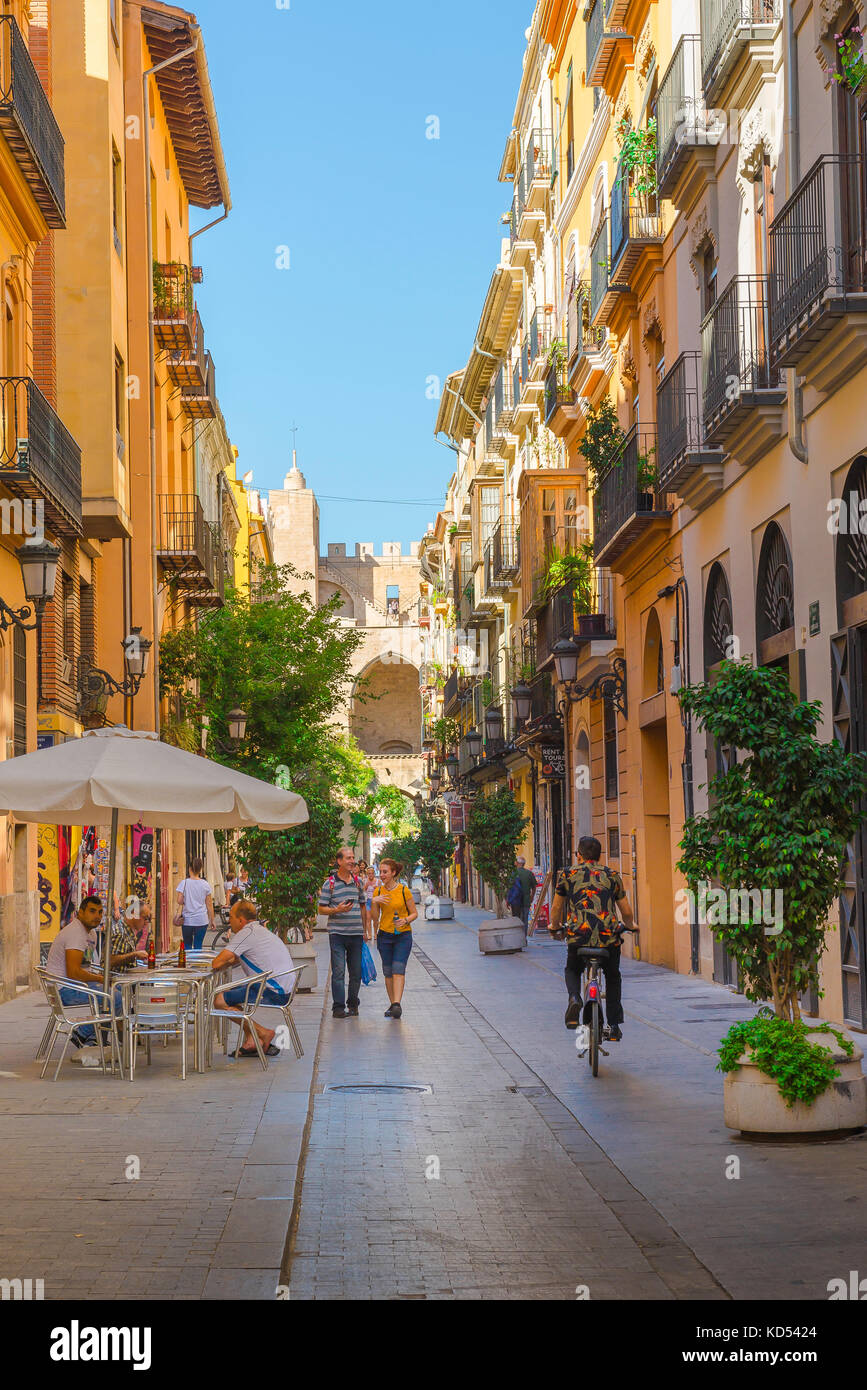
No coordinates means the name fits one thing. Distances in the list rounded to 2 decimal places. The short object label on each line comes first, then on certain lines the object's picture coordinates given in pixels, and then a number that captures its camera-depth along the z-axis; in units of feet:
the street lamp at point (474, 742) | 141.59
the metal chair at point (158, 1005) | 42.39
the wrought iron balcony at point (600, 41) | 80.30
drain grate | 38.68
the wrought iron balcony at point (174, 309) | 107.76
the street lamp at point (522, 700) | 109.91
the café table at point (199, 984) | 42.37
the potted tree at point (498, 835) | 107.86
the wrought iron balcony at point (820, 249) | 41.83
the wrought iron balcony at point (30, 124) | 61.11
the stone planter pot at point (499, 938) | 96.17
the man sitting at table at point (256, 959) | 45.60
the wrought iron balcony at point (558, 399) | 102.37
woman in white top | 79.05
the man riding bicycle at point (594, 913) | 41.47
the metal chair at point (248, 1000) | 42.93
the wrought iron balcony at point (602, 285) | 79.05
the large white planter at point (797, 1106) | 29.89
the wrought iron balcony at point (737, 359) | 51.67
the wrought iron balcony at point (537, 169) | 120.67
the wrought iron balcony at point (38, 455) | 62.11
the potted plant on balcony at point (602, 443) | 79.92
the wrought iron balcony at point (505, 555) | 139.44
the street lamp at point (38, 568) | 53.01
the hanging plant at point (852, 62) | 32.78
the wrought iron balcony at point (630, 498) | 72.28
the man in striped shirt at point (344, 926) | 57.41
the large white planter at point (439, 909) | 157.79
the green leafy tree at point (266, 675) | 116.16
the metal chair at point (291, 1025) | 45.70
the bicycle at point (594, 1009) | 39.68
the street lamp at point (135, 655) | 76.33
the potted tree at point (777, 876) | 30.01
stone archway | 342.85
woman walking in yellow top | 57.11
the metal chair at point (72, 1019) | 41.88
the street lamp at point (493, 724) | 133.18
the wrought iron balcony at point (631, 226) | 72.54
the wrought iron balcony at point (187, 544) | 108.06
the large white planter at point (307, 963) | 68.59
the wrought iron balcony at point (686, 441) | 60.34
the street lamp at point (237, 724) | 96.48
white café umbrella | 40.86
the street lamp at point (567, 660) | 85.46
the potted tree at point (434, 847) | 183.73
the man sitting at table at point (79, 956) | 45.44
